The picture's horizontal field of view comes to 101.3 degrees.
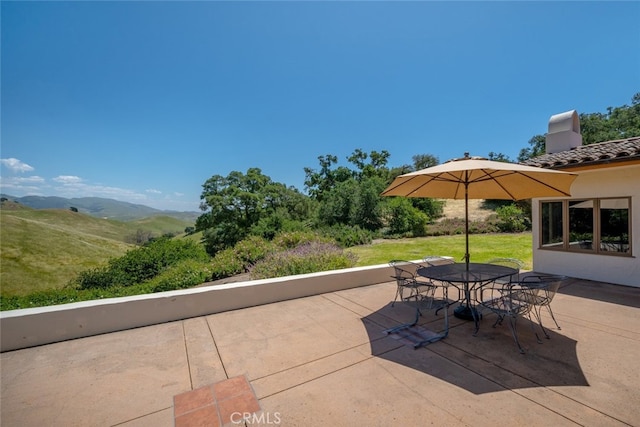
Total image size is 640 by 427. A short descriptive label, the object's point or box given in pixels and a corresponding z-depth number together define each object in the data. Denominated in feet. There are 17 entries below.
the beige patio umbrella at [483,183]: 11.65
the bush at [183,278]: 28.07
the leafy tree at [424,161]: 147.89
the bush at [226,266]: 33.42
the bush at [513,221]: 57.57
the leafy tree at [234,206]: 85.05
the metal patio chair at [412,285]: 13.30
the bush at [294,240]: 40.86
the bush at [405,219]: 61.05
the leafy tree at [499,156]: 133.29
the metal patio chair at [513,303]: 11.07
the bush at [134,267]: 43.75
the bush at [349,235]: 55.72
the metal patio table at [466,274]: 12.74
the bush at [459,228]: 59.36
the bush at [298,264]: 22.18
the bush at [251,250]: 37.23
